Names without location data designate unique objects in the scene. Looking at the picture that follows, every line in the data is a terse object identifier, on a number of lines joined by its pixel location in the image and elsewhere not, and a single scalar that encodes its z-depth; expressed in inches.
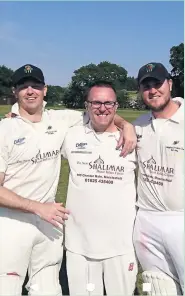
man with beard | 135.6
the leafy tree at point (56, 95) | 3307.1
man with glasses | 138.6
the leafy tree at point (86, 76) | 3345.5
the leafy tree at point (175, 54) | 2596.0
